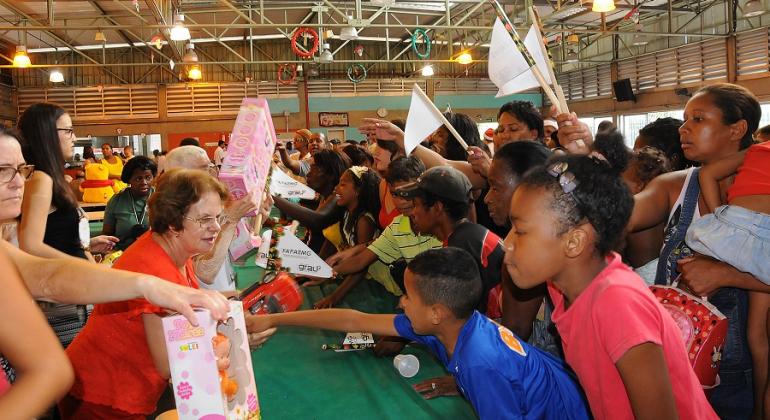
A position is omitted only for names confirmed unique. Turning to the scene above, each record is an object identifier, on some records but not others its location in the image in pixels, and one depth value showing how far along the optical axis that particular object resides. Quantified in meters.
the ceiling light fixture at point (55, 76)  14.04
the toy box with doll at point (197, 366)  1.34
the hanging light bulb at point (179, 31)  8.20
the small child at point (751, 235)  1.81
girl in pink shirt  1.31
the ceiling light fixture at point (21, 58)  10.38
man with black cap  2.53
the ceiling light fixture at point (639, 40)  15.28
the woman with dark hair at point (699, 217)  1.89
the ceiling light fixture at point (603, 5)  7.67
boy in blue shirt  1.65
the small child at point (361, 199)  4.37
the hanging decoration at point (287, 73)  16.73
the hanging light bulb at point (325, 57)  11.28
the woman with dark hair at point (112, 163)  10.03
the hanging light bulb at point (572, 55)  17.00
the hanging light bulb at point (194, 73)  13.25
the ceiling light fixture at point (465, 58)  11.48
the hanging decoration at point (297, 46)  10.21
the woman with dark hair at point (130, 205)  4.68
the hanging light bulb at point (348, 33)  10.20
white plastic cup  2.85
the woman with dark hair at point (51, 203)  2.44
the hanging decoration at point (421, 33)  9.90
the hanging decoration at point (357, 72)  17.95
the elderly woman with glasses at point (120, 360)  1.86
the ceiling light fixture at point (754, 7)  9.02
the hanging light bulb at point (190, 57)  10.96
